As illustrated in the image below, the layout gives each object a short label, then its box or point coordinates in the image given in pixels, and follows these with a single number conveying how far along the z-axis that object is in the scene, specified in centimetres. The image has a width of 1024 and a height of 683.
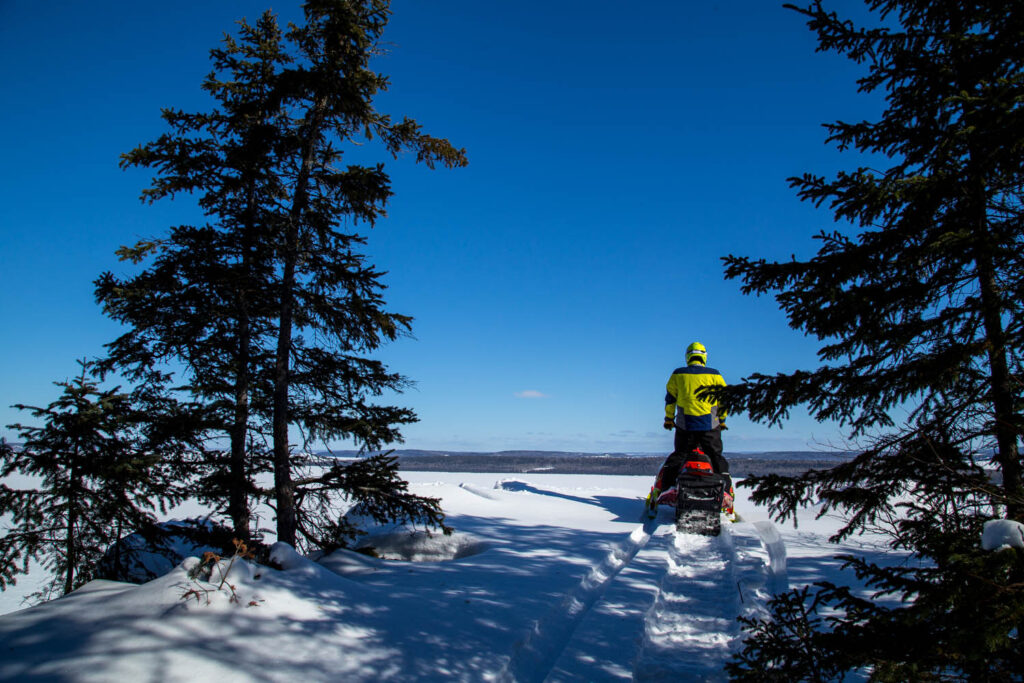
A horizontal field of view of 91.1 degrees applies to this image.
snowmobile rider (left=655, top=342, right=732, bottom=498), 906
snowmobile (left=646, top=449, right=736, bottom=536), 773
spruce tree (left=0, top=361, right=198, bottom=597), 577
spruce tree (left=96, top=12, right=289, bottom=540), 657
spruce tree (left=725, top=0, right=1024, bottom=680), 320
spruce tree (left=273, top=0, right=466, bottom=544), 648
